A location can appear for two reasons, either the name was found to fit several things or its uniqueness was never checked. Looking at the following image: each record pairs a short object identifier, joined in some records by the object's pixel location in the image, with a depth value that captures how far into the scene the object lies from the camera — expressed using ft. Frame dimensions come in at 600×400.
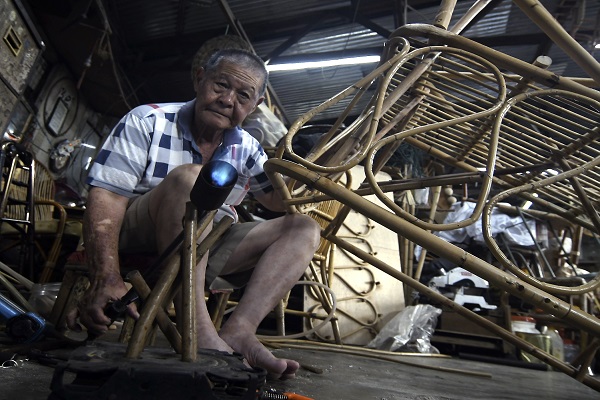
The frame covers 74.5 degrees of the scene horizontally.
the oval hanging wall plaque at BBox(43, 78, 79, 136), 14.79
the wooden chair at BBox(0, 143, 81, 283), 8.16
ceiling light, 15.60
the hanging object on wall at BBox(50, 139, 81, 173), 15.33
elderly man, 3.01
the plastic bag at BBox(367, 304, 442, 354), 7.25
